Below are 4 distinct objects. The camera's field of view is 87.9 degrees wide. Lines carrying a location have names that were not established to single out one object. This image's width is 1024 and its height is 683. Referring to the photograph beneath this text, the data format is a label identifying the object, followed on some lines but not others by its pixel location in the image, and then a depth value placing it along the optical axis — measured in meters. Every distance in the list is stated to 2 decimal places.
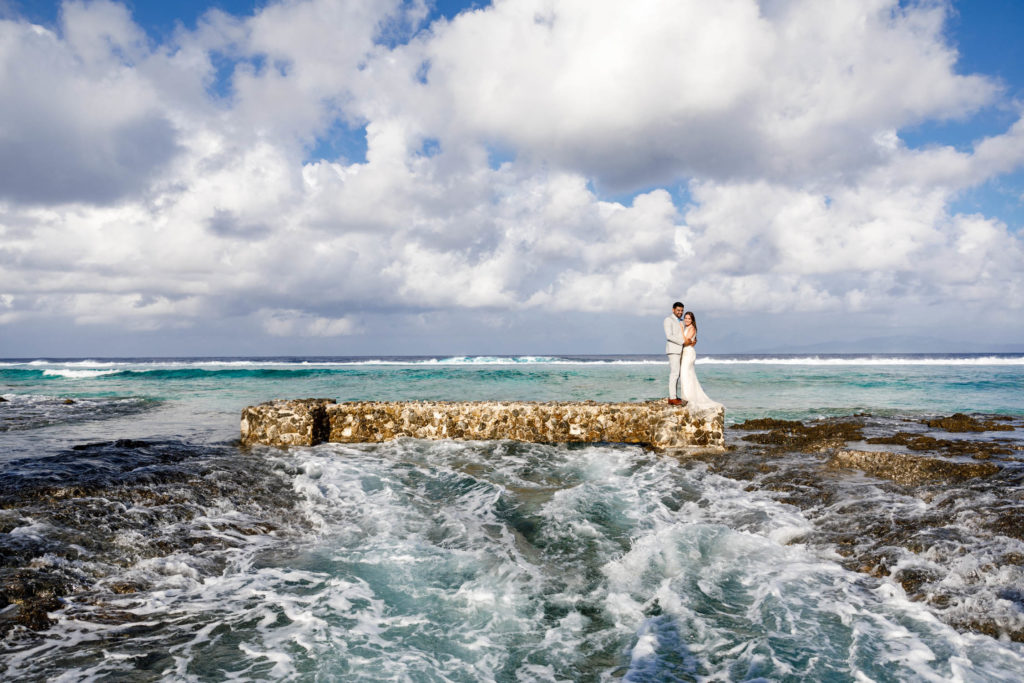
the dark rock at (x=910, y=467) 6.69
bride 10.18
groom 10.41
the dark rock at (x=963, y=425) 11.27
